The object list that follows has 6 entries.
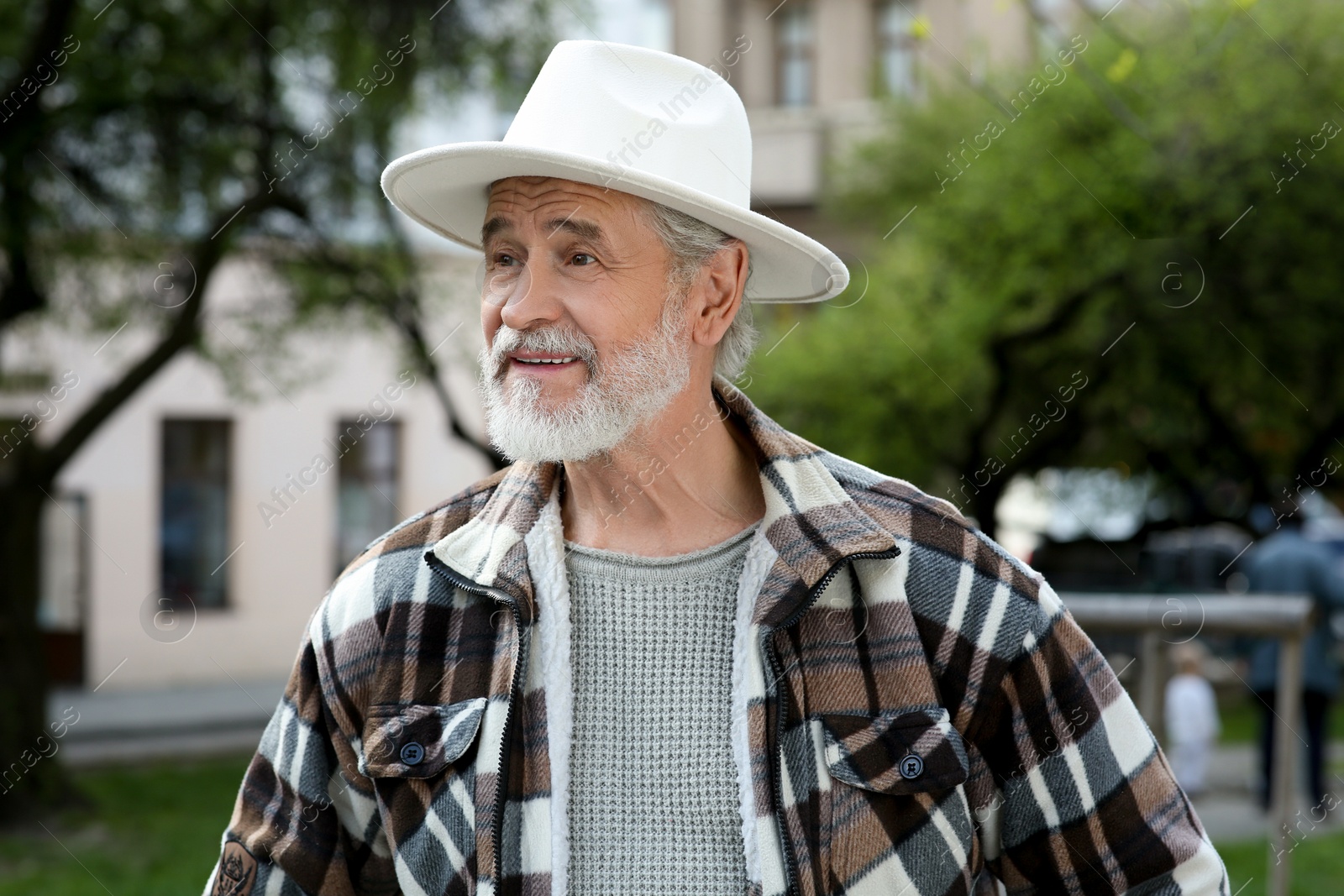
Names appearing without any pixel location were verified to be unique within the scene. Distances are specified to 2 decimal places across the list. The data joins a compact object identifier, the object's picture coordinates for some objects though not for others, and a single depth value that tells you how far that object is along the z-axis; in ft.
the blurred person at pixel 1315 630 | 27.20
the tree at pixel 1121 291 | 36.37
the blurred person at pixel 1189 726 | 28.58
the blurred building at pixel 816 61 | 64.75
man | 6.34
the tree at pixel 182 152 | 27.22
